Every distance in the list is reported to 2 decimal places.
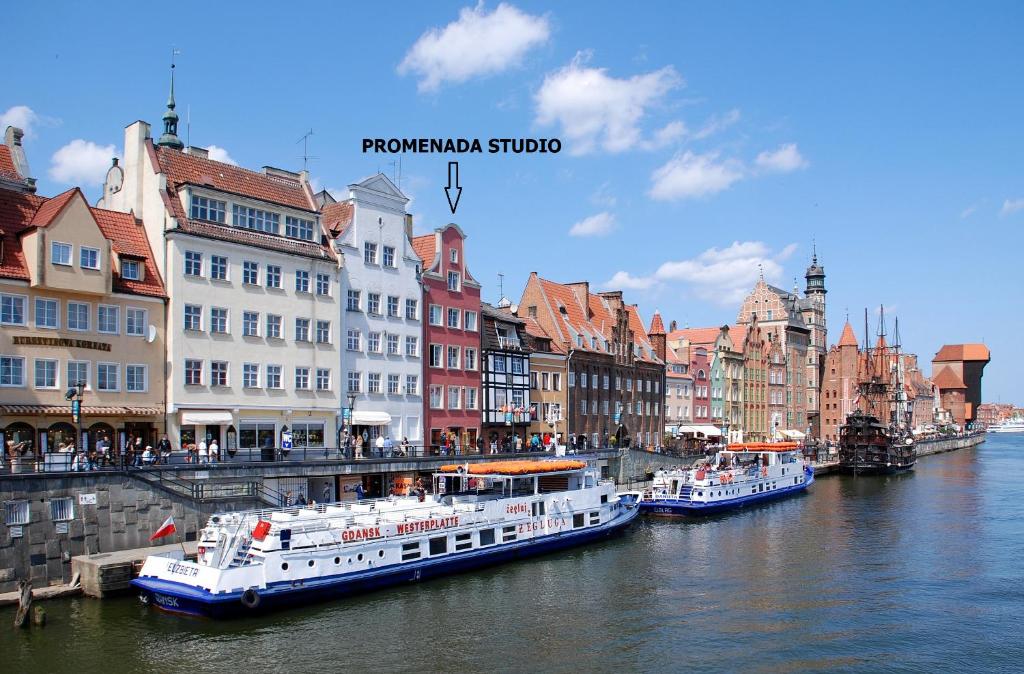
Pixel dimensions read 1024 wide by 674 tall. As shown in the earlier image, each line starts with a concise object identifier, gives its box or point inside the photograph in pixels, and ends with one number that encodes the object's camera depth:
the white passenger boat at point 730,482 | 67.00
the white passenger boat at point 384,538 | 34.19
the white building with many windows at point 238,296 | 49.09
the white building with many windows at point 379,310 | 58.78
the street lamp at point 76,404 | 38.25
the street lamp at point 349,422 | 55.00
